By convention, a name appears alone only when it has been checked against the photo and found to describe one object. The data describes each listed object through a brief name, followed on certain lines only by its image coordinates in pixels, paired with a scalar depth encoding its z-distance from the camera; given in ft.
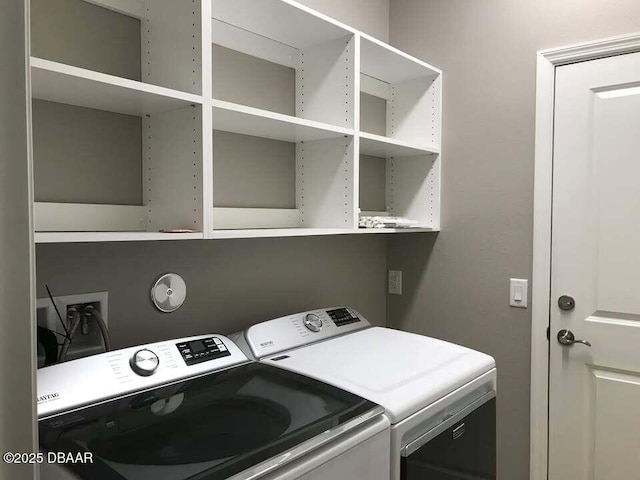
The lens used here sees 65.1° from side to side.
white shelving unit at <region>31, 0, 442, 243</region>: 4.29
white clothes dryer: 4.25
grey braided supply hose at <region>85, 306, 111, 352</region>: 4.41
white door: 6.19
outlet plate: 8.24
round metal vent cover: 5.02
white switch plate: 6.97
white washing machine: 3.03
